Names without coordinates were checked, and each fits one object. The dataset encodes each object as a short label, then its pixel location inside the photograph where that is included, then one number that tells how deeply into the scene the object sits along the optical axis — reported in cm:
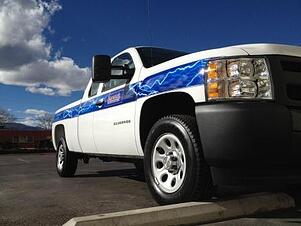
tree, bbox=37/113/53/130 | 6630
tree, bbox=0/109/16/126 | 6178
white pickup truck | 232
